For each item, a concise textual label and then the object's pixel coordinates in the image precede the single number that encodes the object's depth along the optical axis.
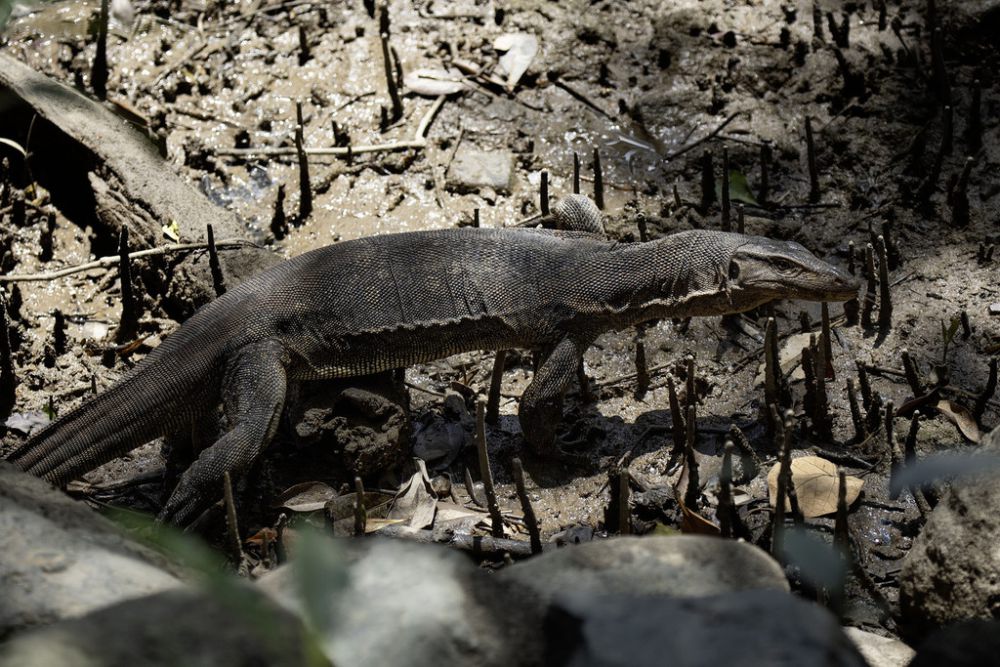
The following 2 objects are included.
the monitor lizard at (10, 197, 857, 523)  6.13
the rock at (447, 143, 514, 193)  8.17
